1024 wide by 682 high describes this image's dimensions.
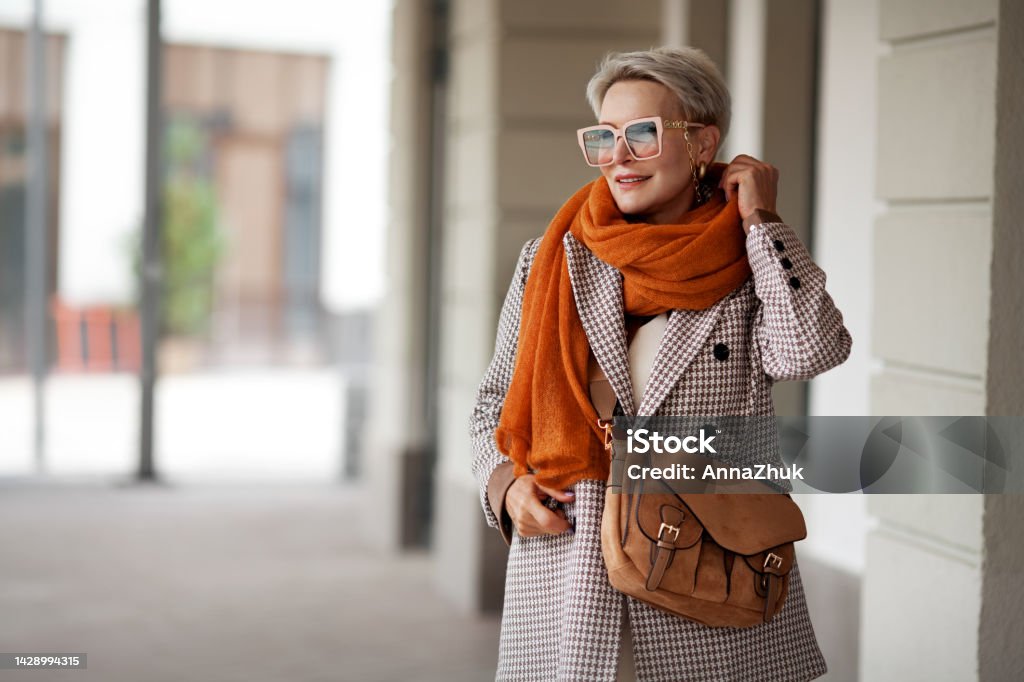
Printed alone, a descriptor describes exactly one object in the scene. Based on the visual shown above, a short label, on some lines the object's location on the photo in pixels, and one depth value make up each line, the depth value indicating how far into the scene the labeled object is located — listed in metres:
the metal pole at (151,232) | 15.88
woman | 3.75
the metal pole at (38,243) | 16.94
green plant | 23.58
